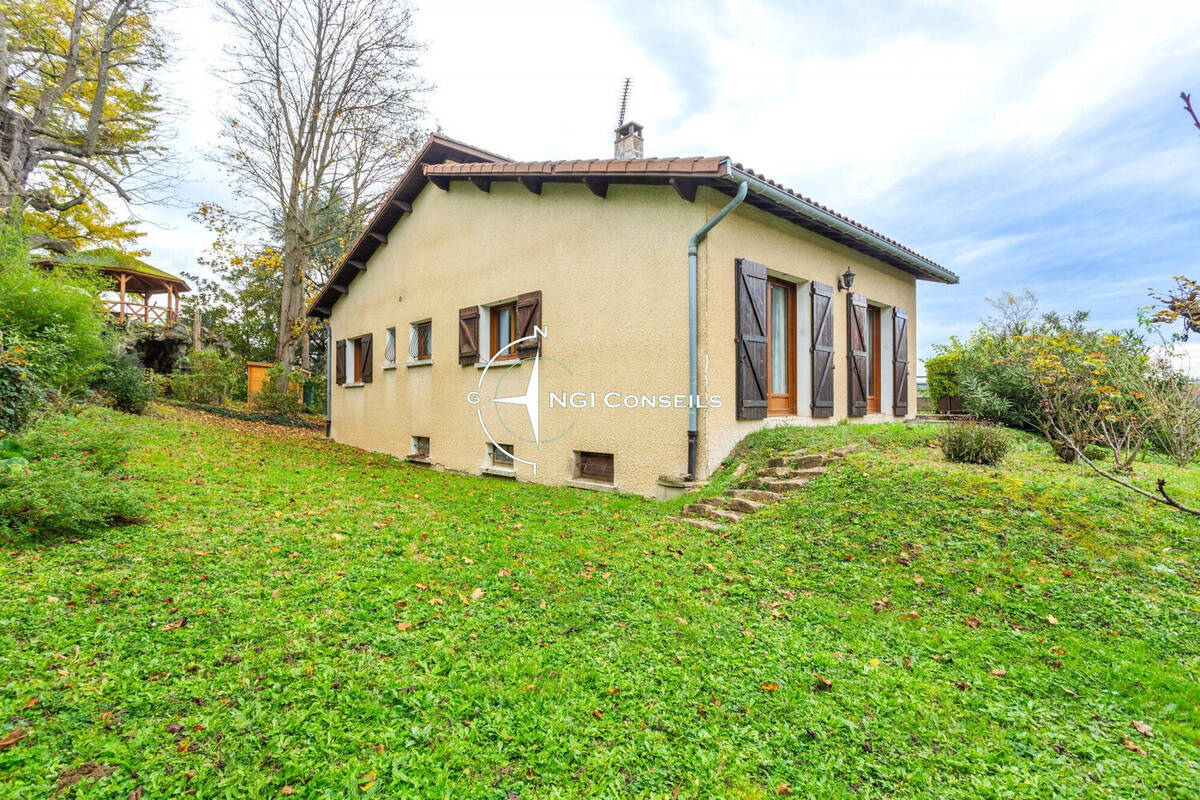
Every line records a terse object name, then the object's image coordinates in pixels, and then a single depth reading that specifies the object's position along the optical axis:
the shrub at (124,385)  11.09
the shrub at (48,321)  6.71
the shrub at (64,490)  3.93
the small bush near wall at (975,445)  5.85
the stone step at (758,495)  5.33
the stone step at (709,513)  5.16
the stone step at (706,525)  4.99
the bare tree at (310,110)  14.54
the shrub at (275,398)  15.96
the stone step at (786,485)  5.40
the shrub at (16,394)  5.67
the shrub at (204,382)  16.31
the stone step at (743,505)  5.24
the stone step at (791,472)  5.65
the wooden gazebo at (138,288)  17.72
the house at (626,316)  6.37
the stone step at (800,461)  5.88
